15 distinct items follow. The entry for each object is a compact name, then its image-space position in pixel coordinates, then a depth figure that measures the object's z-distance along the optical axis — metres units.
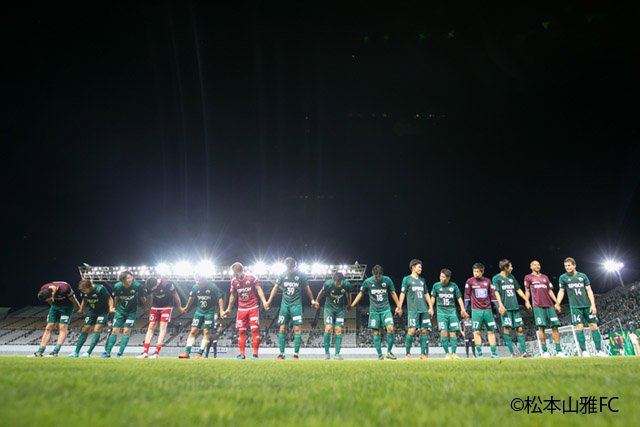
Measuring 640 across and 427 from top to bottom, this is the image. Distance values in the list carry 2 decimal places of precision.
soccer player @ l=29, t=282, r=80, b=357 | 10.01
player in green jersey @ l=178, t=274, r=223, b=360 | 9.80
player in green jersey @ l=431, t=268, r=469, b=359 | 10.09
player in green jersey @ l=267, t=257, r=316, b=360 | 9.47
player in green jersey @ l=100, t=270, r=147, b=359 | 9.96
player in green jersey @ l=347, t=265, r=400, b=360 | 9.55
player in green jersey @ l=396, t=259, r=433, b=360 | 10.05
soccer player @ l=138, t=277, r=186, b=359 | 9.72
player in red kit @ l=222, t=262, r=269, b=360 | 9.25
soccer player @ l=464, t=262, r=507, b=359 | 9.68
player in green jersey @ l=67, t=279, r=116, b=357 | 10.12
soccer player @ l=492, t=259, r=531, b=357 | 9.66
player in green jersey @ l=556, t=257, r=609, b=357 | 9.15
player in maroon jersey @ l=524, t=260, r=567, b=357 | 9.70
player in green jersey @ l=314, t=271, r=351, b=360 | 9.88
